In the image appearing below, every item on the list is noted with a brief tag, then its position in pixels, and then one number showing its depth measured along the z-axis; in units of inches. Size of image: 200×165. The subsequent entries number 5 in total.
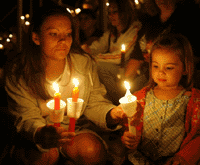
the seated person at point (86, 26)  162.1
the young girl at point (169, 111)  77.0
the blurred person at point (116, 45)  126.8
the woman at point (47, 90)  82.2
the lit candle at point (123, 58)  105.8
